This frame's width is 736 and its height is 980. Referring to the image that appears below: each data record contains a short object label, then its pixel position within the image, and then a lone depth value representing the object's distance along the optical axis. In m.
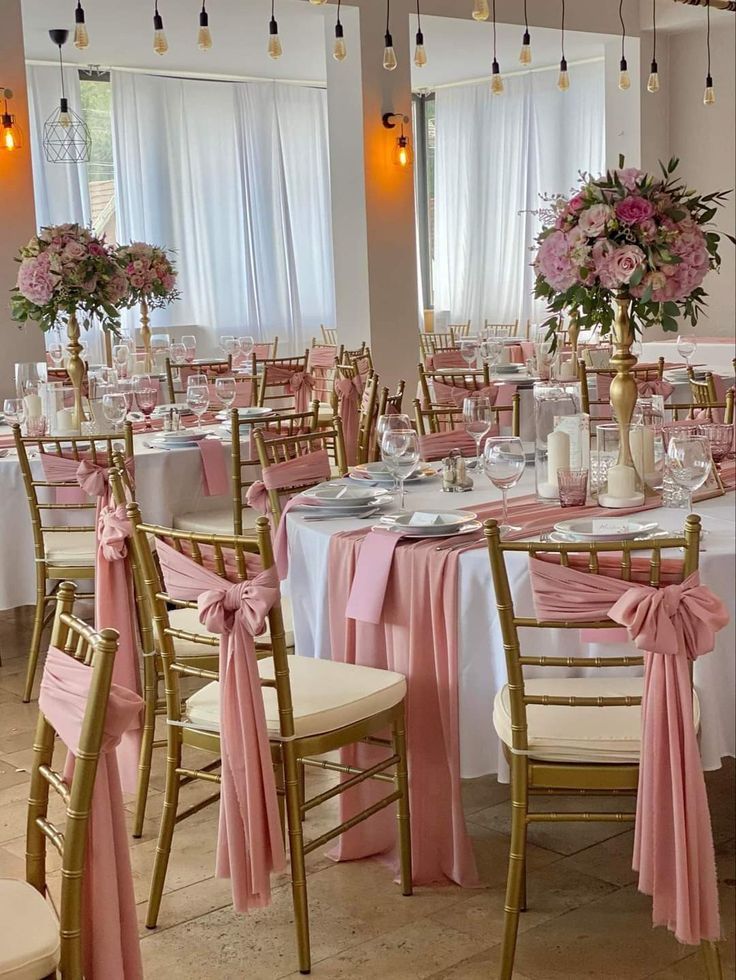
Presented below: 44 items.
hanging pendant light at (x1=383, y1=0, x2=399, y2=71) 7.81
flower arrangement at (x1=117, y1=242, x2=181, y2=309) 7.37
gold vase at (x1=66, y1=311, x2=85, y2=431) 5.59
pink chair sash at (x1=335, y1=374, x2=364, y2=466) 7.24
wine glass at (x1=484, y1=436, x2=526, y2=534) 3.23
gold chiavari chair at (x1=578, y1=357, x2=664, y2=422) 6.86
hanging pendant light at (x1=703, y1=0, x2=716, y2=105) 10.41
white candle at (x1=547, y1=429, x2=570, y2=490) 3.61
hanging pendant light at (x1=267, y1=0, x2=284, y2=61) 6.97
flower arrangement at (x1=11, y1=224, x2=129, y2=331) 5.50
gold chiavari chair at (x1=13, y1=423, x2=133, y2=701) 4.71
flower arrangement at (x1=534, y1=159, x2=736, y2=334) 3.34
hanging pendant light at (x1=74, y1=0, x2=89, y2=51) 6.40
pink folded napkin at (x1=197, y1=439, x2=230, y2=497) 5.30
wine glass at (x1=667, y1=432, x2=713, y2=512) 3.25
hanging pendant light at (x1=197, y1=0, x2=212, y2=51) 6.82
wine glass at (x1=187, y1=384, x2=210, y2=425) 5.81
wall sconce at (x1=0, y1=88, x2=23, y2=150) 8.23
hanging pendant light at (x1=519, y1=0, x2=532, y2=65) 8.57
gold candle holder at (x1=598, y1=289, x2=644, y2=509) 3.49
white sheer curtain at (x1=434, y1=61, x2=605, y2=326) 13.82
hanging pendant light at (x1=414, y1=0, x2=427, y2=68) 8.05
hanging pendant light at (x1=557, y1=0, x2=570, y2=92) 9.88
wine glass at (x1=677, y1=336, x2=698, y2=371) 7.21
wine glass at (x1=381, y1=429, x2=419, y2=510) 3.56
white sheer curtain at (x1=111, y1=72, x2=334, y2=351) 13.29
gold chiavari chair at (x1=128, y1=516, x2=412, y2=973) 2.81
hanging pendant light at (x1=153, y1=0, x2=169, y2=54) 6.75
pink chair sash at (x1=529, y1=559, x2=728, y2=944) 2.44
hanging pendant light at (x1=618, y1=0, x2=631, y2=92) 10.27
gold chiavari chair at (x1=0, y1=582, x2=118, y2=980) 1.84
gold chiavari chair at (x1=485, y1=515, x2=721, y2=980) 2.49
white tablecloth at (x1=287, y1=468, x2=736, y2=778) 2.87
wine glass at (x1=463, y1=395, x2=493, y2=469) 4.20
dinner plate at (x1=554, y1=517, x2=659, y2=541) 3.00
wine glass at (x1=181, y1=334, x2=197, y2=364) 9.05
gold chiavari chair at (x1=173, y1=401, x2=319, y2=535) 5.13
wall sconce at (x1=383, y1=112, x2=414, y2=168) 10.61
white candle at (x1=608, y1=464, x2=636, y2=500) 3.51
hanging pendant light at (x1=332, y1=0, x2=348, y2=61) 7.41
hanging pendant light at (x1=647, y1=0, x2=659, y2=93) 10.06
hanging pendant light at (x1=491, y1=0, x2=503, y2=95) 8.56
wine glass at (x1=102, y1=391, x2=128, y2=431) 5.41
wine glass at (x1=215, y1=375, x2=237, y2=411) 5.91
